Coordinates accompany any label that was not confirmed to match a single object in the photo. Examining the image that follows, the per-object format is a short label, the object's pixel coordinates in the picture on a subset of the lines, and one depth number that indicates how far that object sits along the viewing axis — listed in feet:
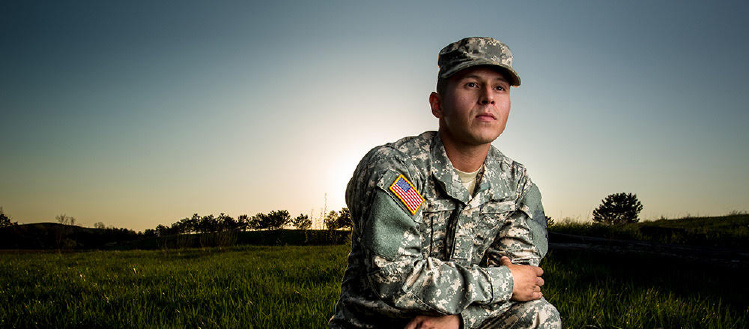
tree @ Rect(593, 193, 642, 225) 183.52
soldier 6.70
